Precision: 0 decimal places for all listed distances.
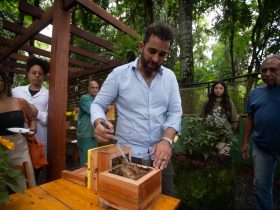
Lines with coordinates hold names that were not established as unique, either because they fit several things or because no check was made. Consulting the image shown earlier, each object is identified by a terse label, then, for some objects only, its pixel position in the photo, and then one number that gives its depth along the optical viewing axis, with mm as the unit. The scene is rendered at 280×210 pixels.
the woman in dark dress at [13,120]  2061
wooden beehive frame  1197
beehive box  967
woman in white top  2724
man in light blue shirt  1540
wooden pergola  2695
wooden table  1100
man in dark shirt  2388
